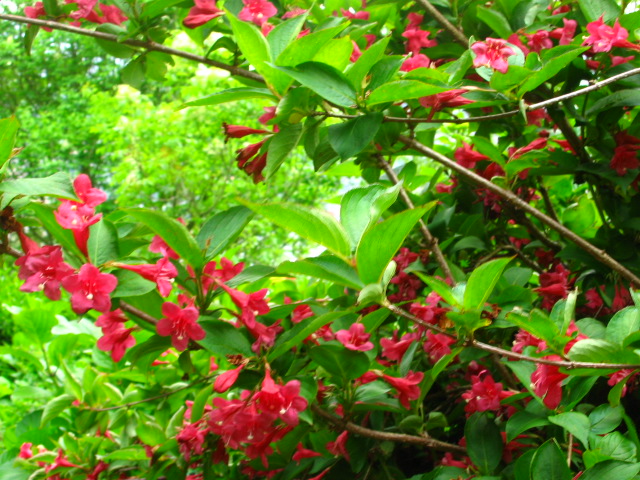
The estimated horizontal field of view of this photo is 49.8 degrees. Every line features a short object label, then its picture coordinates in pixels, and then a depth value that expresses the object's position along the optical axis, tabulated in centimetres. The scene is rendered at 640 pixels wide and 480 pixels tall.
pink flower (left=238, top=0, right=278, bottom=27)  89
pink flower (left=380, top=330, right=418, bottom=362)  91
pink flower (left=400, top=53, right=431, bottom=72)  88
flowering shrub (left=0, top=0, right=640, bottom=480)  64
